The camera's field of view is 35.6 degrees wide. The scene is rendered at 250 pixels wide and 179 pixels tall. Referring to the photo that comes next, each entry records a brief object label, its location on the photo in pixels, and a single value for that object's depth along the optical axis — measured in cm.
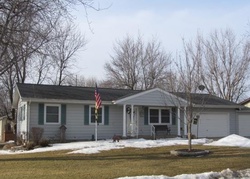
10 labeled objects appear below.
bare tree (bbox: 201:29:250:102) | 4603
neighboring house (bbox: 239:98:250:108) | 4064
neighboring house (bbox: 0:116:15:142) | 3256
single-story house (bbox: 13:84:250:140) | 2438
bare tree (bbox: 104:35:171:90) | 4653
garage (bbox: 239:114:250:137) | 3206
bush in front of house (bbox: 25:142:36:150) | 2091
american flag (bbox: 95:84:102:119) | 2281
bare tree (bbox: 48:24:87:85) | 4181
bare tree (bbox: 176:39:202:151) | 1627
